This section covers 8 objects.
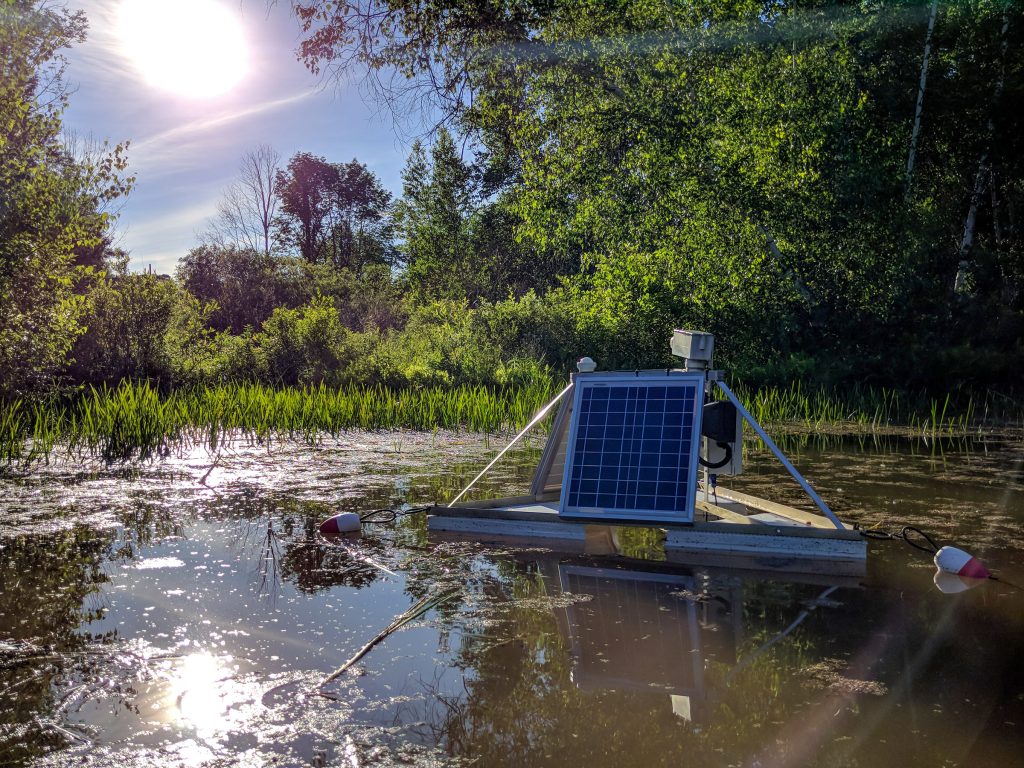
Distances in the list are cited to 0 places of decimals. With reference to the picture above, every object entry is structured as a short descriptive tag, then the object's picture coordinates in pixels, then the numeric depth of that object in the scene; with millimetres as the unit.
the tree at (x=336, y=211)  50000
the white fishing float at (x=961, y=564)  5453
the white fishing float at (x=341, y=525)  6691
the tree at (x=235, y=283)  31797
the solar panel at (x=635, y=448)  6285
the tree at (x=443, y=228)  35031
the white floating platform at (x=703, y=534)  5797
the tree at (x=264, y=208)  47812
